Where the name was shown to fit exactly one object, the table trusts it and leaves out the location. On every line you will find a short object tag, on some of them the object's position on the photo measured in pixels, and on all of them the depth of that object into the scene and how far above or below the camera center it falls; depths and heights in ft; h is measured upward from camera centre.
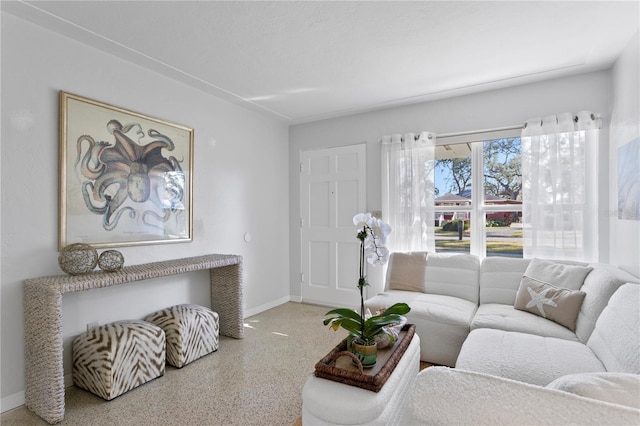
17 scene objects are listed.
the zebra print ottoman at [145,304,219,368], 8.40 -3.28
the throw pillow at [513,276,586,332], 7.14 -2.15
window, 10.81 +0.61
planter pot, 4.57 -2.08
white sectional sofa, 2.67 -2.30
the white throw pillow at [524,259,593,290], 7.77 -1.57
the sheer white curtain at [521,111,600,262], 9.19 +0.83
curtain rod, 10.53 +2.93
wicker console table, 6.11 -2.36
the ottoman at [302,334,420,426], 3.92 -2.47
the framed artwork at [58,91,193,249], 7.59 +1.07
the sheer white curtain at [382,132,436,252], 11.61 +0.93
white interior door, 13.41 -0.31
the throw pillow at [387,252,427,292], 10.57 -2.00
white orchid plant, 4.93 -0.74
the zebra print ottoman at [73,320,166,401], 6.86 -3.30
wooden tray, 4.21 -2.22
